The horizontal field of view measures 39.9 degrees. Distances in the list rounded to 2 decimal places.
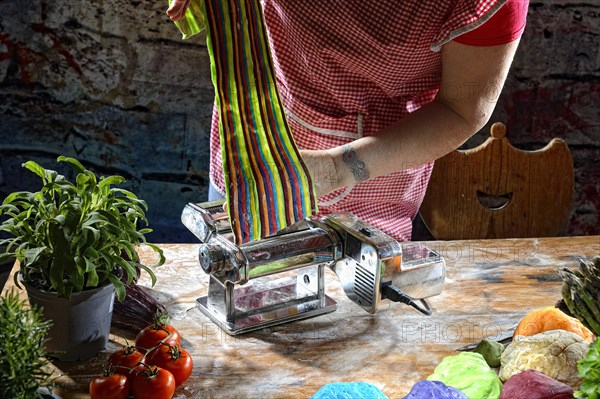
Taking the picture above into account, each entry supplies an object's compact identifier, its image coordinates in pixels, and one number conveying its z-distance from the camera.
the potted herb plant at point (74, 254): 1.61
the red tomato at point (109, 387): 1.53
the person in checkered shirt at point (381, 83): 2.05
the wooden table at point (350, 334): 1.68
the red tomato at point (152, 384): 1.54
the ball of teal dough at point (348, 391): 1.53
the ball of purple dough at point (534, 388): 1.54
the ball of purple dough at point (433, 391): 1.51
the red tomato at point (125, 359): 1.58
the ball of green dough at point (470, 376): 1.59
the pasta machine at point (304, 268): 1.85
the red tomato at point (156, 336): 1.68
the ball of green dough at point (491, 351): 1.75
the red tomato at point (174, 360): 1.61
